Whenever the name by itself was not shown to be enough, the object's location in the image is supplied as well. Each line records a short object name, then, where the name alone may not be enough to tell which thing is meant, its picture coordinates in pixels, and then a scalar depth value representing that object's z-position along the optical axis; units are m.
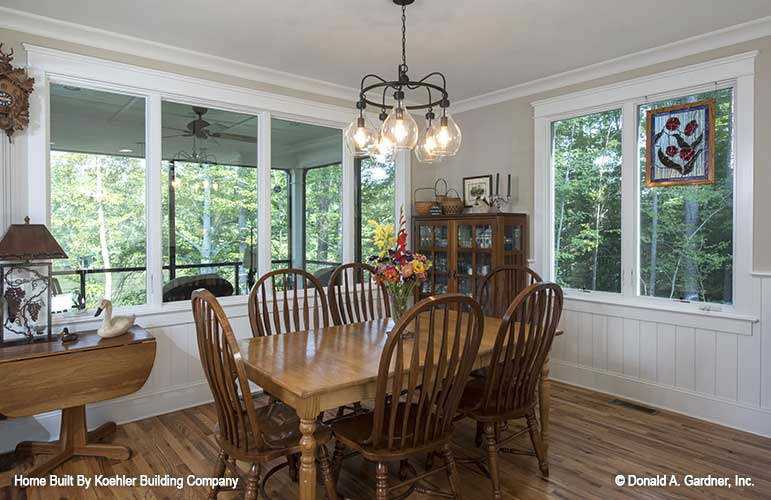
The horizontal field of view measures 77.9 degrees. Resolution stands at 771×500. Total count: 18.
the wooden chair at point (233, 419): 1.83
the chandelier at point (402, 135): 2.43
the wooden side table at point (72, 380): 2.45
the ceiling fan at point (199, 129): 3.65
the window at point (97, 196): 3.12
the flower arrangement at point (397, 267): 2.48
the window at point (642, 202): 3.19
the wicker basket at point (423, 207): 4.77
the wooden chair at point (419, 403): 1.78
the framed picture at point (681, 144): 3.33
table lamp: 2.67
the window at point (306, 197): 4.15
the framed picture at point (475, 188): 4.64
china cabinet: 4.13
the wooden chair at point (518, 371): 2.20
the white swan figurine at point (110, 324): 2.86
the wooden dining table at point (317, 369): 1.77
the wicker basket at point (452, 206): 4.64
